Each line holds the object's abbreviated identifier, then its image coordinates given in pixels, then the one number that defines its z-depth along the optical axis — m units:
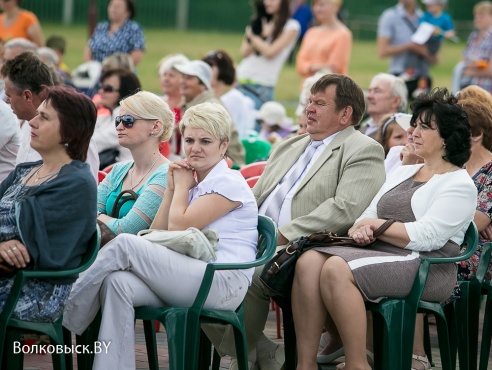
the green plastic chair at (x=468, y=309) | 11.58
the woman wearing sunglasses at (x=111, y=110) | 16.34
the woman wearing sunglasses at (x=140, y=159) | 10.86
